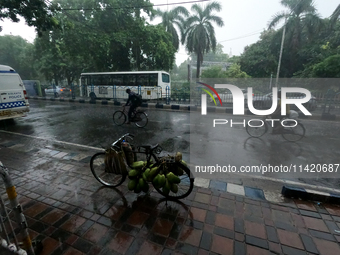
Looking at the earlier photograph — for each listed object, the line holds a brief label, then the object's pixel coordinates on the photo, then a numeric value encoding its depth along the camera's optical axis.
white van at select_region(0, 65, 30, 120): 7.17
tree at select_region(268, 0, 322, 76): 20.56
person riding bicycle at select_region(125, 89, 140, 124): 7.42
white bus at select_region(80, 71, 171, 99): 16.50
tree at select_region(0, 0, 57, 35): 7.85
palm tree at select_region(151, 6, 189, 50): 23.84
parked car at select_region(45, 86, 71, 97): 23.50
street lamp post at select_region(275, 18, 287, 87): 21.12
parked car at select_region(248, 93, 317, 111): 11.29
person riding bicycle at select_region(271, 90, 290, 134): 5.66
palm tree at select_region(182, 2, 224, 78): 22.03
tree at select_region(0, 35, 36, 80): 31.81
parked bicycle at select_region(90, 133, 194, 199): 2.73
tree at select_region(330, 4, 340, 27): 17.15
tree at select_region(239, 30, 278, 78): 24.03
